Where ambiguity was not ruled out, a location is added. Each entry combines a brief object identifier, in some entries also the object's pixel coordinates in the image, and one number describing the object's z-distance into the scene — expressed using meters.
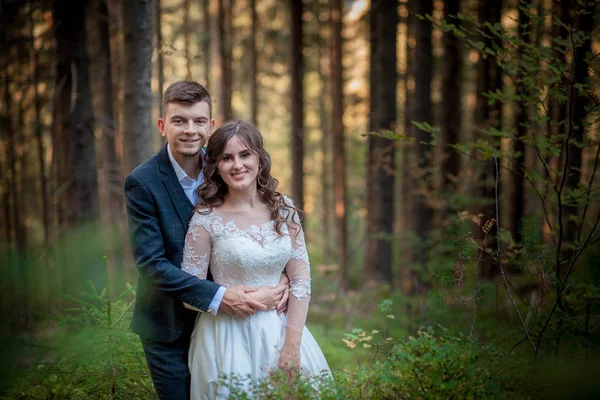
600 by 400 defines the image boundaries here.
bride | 3.11
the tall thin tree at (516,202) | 9.51
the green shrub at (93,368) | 3.71
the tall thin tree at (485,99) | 9.20
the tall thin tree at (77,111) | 6.75
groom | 3.03
